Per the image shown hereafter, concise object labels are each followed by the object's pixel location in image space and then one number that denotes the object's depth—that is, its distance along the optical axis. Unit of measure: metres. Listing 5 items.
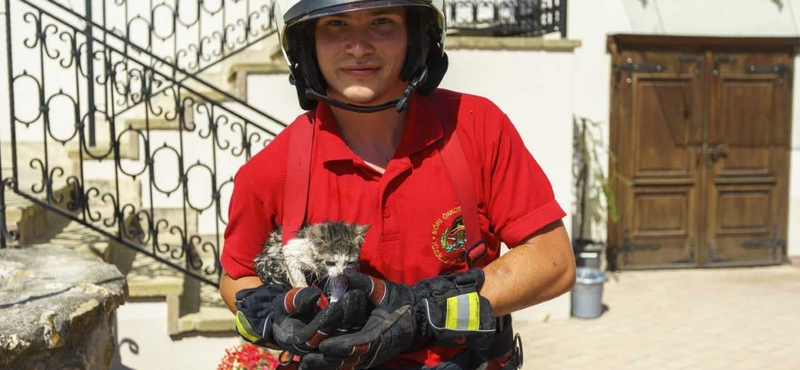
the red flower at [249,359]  3.94
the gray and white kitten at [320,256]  1.73
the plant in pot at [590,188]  7.54
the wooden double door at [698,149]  8.12
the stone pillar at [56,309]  2.79
